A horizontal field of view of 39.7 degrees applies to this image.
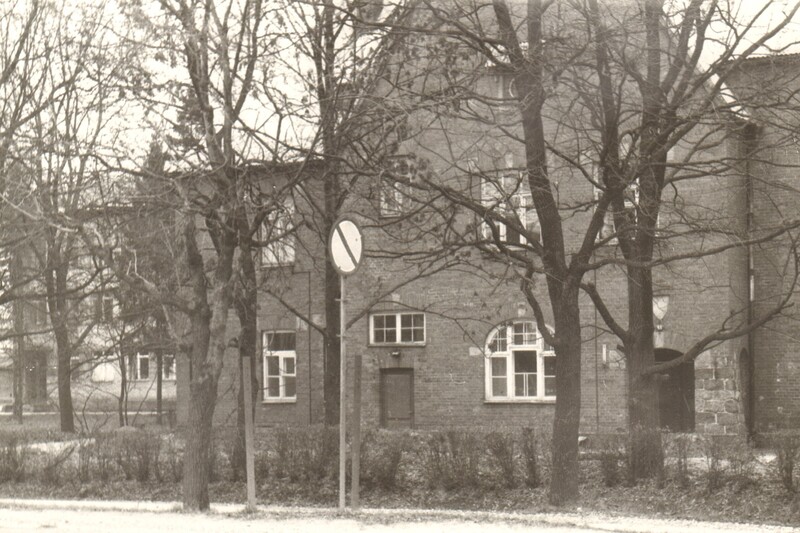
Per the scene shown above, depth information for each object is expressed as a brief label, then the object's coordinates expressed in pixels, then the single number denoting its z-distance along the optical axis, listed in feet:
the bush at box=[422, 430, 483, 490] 56.24
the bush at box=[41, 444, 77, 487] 65.98
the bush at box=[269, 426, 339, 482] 59.31
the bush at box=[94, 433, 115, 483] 66.03
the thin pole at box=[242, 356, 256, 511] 42.39
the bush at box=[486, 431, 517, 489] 56.08
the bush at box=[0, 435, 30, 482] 67.31
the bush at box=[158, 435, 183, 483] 64.39
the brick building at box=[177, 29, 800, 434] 89.45
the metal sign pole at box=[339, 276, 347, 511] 40.44
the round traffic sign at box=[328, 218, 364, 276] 39.96
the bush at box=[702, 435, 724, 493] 51.98
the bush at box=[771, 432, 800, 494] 49.60
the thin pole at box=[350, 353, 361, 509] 40.66
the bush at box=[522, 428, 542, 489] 56.08
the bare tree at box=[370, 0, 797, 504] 43.14
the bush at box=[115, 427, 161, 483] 65.26
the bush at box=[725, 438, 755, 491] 51.62
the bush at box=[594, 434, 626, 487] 56.08
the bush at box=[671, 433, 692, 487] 53.31
